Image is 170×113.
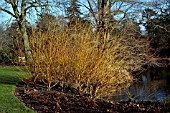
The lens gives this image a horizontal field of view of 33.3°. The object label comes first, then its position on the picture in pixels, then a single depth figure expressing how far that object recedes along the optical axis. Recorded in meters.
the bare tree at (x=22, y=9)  21.65
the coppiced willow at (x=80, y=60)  9.15
